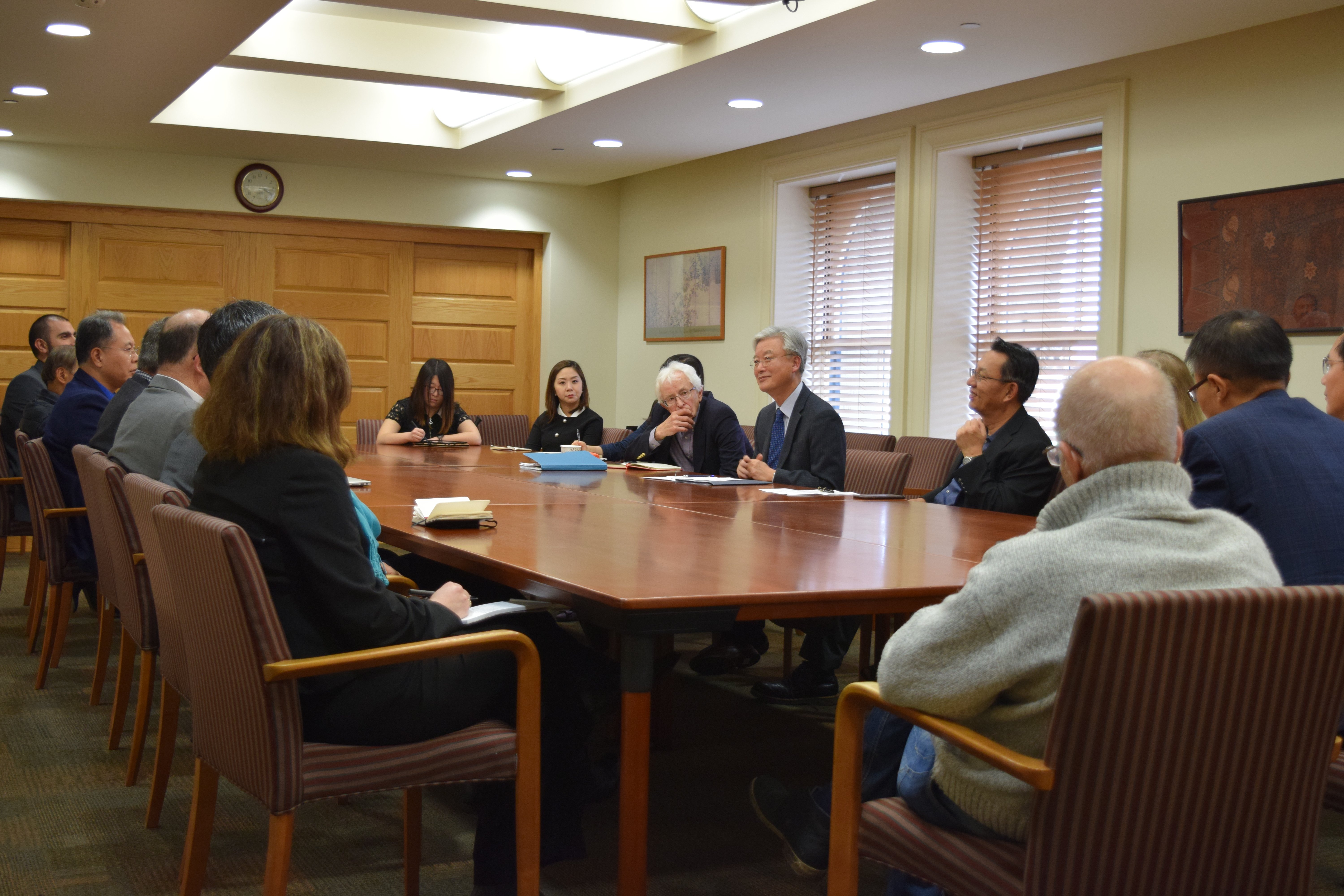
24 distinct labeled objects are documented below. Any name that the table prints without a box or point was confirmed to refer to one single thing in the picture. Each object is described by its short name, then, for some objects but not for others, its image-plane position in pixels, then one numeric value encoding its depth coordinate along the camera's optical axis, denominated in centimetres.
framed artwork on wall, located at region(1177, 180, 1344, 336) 484
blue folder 516
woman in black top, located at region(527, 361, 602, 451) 694
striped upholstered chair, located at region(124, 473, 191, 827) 226
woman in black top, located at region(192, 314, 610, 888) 195
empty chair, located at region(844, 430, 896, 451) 661
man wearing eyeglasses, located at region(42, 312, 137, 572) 429
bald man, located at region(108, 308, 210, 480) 333
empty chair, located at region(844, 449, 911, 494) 468
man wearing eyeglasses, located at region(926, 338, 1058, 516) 393
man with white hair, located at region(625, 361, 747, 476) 529
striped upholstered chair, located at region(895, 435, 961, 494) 607
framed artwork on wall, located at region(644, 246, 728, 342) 837
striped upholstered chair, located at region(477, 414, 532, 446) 821
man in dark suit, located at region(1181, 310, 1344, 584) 237
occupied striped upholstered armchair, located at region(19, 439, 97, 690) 395
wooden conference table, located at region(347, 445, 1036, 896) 206
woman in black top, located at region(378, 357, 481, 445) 681
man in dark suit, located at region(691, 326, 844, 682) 417
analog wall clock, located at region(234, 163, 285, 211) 855
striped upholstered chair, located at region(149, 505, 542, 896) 183
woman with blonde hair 313
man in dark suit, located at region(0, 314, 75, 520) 630
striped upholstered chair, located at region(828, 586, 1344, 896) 142
